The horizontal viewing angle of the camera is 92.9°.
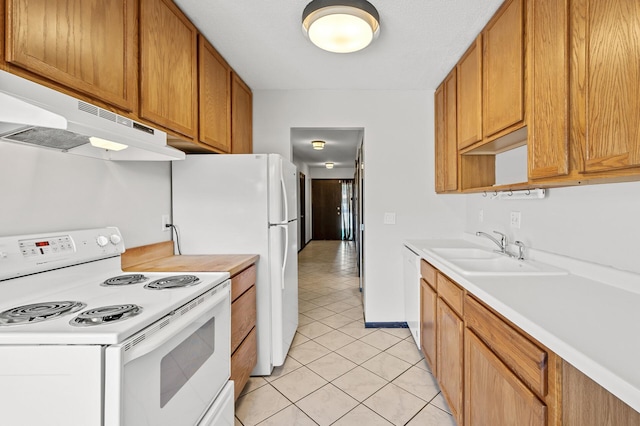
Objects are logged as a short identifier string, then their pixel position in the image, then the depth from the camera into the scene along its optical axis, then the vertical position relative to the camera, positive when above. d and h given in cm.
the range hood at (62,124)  88 +32
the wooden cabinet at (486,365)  90 -58
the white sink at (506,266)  151 -30
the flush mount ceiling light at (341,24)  163 +107
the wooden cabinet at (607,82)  96 +45
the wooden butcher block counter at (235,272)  176 -36
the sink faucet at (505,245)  190 -21
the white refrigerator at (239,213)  218 +1
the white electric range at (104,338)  84 -38
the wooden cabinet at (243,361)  179 -93
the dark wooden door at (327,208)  1004 +22
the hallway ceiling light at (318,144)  561 +131
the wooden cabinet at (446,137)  247 +67
